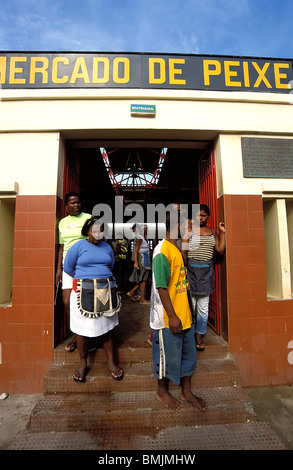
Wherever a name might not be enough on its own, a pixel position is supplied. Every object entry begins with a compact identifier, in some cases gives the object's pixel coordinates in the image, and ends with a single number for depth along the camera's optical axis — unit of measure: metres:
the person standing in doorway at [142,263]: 4.67
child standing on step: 2.13
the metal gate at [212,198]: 3.36
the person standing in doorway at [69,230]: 2.87
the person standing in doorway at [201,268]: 2.89
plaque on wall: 3.20
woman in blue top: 2.39
